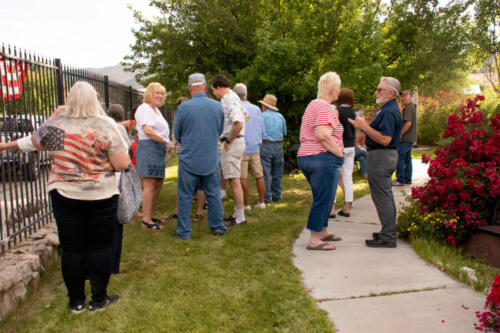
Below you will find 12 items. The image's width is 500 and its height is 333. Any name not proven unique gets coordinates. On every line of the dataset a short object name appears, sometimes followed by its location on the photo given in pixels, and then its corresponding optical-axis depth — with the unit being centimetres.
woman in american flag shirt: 311
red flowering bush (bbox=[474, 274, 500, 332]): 279
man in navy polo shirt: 470
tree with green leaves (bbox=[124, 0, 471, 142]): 977
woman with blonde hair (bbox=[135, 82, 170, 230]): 555
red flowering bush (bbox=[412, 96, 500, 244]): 462
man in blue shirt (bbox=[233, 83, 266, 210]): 668
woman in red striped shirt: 452
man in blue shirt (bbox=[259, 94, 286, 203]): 733
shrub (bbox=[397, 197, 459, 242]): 469
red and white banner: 412
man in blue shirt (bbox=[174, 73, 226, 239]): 522
